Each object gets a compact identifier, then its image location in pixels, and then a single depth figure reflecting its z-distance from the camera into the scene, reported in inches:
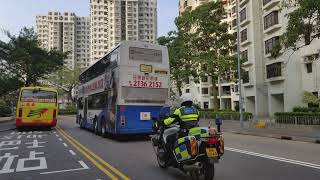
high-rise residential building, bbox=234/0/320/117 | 1542.8
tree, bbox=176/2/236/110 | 1462.8
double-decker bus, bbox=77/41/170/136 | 666.2
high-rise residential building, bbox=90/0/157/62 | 4992.6
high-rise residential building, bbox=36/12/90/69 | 5132.9
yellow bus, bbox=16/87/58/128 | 1005.2
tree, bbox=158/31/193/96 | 1544.0
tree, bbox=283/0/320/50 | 588.7
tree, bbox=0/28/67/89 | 1614.2
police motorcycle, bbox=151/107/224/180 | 293.9
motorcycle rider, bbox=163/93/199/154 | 324.8
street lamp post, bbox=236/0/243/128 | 1058.1
